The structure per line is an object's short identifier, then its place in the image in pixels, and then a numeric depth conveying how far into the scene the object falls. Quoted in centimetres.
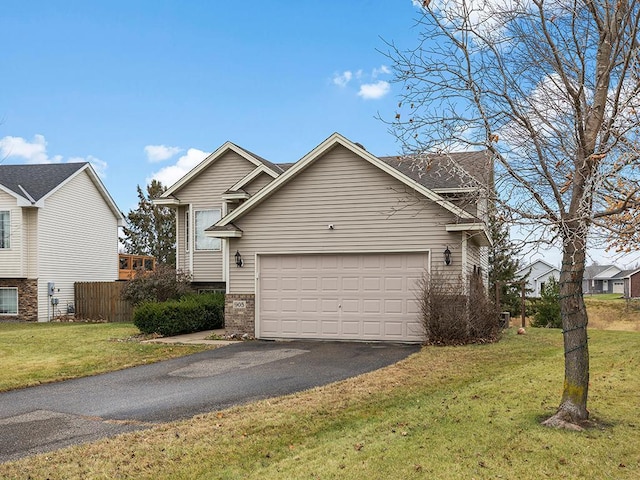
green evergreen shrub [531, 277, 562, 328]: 2188
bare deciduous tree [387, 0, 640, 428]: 637
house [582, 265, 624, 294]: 9056
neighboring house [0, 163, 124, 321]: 2438
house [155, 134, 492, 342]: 1498
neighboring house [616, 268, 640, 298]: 6395
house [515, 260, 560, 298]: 7525
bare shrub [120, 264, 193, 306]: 2120
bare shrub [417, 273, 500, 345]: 1430
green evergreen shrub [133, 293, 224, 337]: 1717
